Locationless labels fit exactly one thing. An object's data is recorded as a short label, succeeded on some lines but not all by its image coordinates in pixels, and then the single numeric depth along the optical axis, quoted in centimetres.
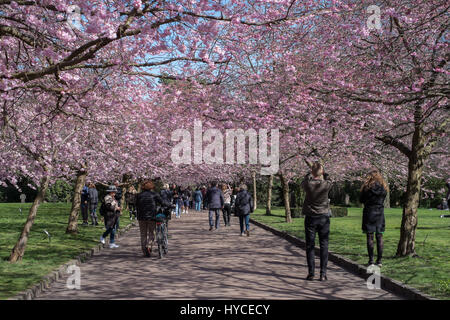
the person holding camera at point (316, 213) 967
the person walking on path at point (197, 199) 4569
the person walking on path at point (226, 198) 2378
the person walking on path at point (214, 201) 2242
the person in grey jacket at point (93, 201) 2378
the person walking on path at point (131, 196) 2611
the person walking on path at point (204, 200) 5150
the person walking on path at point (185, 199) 4213
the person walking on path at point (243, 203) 1883
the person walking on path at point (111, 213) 1499
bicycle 1313
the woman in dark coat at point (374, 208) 1101
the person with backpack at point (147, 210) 1323
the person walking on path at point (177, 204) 3497
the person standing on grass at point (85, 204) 2409
